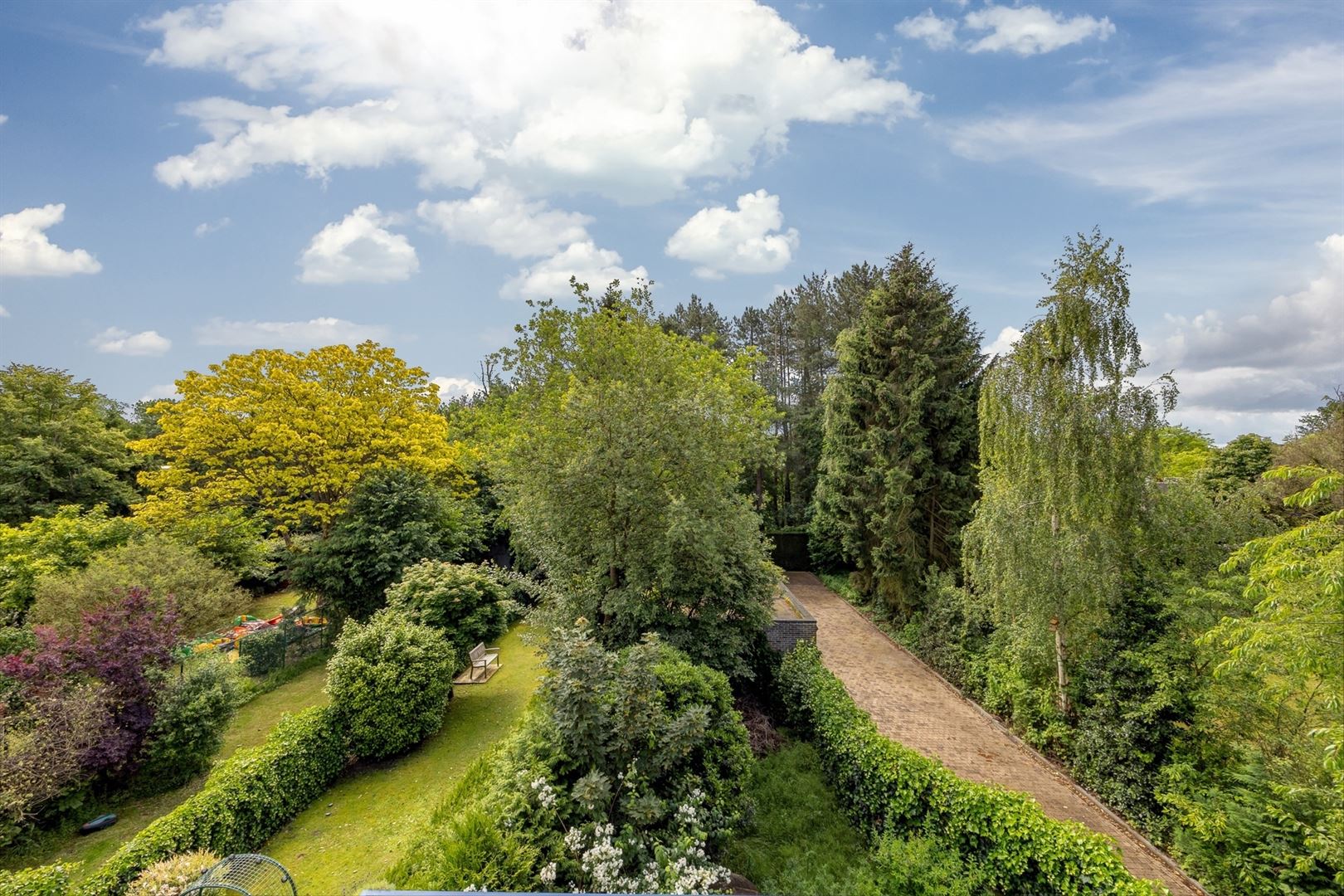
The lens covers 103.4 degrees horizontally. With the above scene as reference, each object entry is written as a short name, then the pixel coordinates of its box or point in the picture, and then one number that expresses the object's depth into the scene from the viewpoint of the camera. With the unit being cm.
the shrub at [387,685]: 923
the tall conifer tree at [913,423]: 1519
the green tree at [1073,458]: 884
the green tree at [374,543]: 1412
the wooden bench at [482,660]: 1282
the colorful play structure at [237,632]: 1398
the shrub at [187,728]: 874
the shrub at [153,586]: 999
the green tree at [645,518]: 902
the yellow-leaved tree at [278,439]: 1438
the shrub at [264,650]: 1336
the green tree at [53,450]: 1877
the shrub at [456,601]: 1114
